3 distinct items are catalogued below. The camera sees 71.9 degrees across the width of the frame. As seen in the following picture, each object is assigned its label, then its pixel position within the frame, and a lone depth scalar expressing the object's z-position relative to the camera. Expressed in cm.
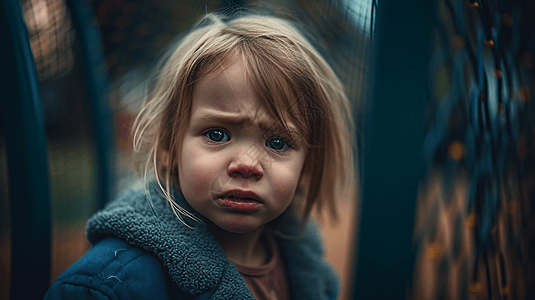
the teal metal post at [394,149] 19
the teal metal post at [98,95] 53
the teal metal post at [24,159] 37
